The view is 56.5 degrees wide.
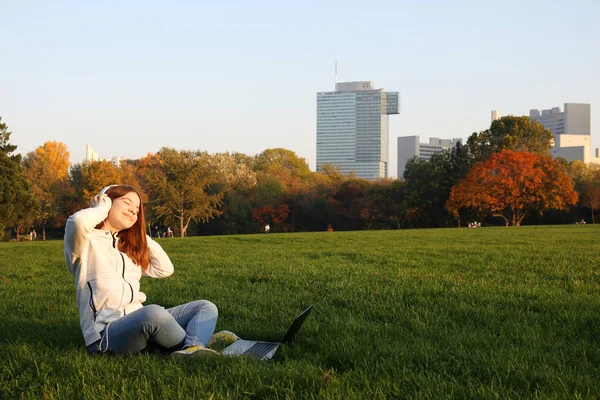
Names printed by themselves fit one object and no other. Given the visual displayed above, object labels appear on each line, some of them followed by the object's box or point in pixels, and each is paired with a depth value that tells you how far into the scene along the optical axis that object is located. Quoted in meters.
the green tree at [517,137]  54.16
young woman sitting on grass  4.05
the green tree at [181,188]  46.31
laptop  4.10
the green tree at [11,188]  34.41
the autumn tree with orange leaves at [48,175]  57.00
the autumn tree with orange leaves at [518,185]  44.75
